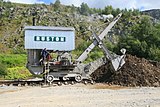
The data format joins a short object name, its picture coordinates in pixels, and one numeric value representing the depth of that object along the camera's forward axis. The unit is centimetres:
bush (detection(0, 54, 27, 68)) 4504
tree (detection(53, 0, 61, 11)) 11856
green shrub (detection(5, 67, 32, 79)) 3494
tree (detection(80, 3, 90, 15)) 14136
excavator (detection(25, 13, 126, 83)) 2534
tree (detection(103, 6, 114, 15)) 12807
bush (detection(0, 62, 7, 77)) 3481
